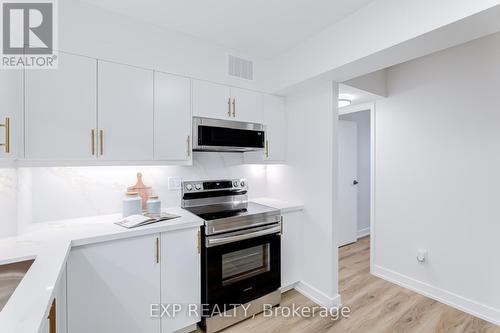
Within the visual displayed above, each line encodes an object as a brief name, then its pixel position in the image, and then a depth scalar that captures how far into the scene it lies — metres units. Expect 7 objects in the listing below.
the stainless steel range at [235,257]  1.91
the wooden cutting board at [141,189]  2.14
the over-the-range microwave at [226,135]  2.18
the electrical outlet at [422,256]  2.50
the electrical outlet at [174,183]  2.35
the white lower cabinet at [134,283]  1.50
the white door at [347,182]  3.78
